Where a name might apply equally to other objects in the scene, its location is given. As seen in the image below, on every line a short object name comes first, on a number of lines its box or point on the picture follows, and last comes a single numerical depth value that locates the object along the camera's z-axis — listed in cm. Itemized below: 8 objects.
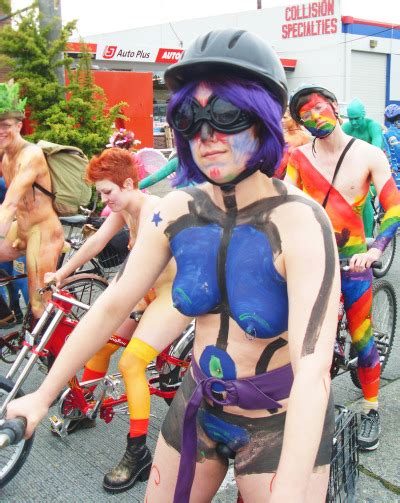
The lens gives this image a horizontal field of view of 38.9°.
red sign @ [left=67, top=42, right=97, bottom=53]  845
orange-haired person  318
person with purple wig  139
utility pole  801
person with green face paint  652
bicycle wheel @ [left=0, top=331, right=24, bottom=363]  453
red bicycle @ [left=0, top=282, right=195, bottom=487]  311
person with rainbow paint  328
